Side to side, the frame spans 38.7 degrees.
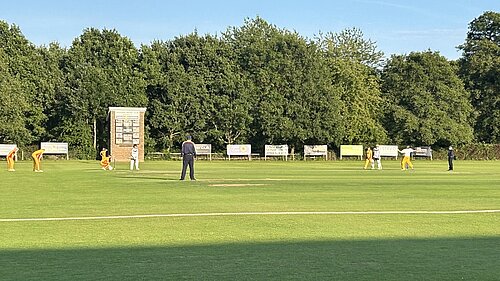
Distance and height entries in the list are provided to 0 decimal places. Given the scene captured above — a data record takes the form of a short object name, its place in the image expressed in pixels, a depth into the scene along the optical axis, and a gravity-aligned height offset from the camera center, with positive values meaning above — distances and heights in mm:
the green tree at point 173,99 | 73750 +4440
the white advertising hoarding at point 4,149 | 67500 -625
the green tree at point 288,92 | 75188 +5211
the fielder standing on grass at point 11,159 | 40031 -937
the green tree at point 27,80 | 69375 +6237
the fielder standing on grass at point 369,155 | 48688 -1015
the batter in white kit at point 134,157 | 40188 -870
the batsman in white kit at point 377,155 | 47325 -983
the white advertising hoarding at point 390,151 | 79875 -1215
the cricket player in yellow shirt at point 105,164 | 40875 -1275
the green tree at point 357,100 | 79875 +4604
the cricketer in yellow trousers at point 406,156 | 44625 -1012
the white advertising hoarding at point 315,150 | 77188 -1021
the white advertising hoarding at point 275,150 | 75625 -980
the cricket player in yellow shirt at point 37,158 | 37719 -838
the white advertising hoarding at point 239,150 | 74062 -930
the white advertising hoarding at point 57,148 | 69375 -570
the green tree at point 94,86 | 71062 +5645
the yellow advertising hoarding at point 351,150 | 79000 -1075
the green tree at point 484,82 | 86375 +7081
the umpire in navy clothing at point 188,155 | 28062 -541
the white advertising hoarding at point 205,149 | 73938 -811
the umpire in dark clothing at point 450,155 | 45488 -975
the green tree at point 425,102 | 80688 +4331
